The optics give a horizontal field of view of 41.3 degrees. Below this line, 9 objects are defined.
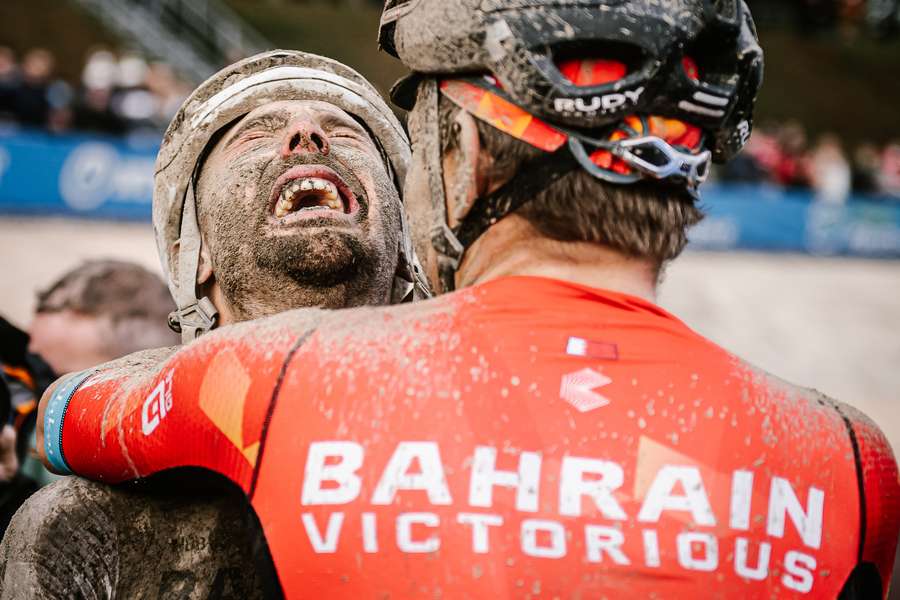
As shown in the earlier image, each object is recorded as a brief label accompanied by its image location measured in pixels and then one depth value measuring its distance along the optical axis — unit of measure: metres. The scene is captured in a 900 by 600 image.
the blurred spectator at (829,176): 19.84
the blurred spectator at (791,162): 19.88
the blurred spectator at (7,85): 14.56
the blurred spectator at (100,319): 5.13
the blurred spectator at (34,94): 14.77
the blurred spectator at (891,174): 20.56
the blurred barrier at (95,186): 15.29
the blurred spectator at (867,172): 20.50
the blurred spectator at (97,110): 15.57
